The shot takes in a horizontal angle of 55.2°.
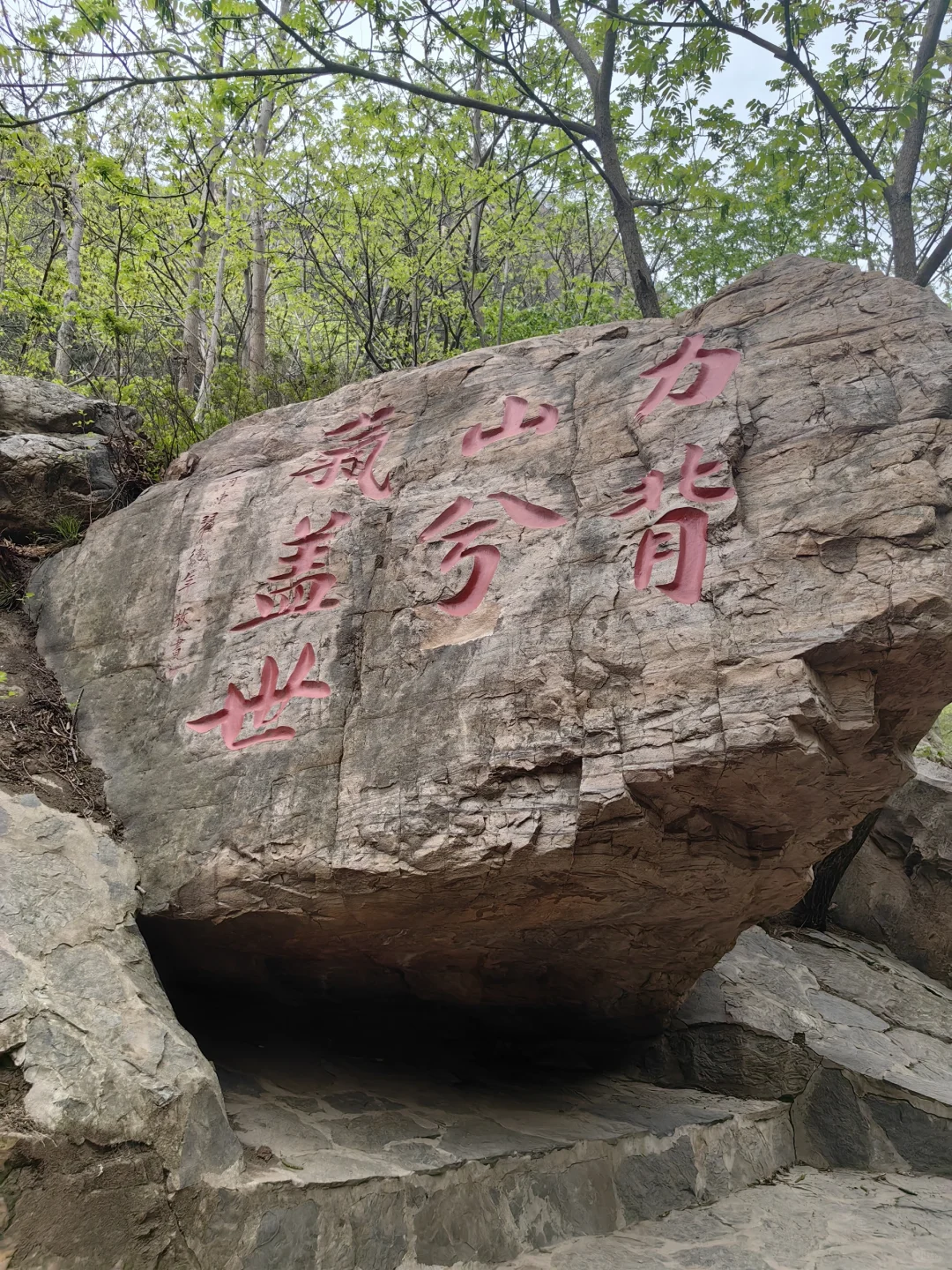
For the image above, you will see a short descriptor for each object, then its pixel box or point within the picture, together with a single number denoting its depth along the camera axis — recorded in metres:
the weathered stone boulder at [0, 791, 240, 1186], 2.61
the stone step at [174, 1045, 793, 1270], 2.79
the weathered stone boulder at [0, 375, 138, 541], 5.73
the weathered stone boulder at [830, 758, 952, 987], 6.41
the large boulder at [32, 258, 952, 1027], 3.01
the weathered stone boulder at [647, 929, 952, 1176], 4.57
